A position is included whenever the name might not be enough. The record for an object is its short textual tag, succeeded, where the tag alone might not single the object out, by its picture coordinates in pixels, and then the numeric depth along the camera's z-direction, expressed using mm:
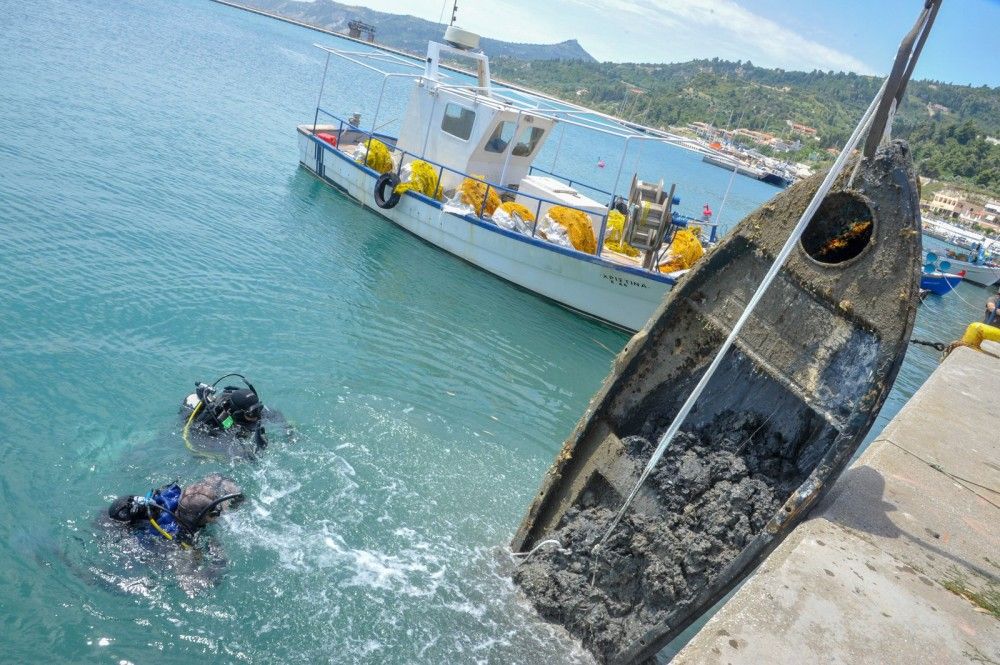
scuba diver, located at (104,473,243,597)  5957
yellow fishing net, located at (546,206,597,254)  15430
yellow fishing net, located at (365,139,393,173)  20078
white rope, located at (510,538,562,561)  6020
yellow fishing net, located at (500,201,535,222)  16344
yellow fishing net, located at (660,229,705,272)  15078
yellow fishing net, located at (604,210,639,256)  15844
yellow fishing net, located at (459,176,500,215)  17122
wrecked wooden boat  4391
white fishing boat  14914
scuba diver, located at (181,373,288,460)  7569
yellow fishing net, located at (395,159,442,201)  18188
